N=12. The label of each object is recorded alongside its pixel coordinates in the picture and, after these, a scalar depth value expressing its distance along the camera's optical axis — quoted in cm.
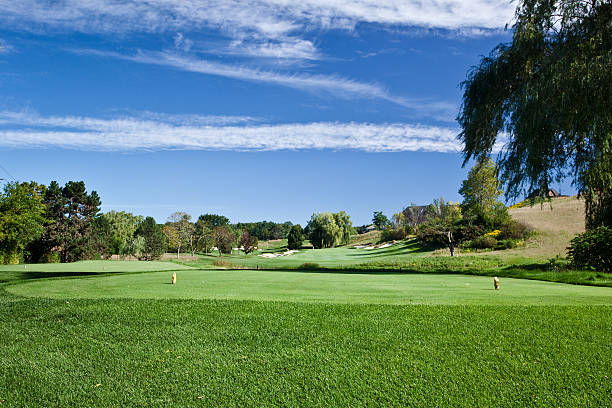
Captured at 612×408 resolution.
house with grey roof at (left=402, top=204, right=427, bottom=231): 5719
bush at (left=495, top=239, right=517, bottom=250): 3280
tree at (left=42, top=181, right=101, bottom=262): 5003
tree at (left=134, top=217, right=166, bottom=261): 5112
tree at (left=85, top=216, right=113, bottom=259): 5288
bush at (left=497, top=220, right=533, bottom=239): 3562
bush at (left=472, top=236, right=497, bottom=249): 3497
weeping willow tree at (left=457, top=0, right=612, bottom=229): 1268
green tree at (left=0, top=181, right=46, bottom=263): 3516
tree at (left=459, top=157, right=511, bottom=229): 3816
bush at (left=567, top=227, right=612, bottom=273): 1658
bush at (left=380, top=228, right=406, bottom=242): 5659
